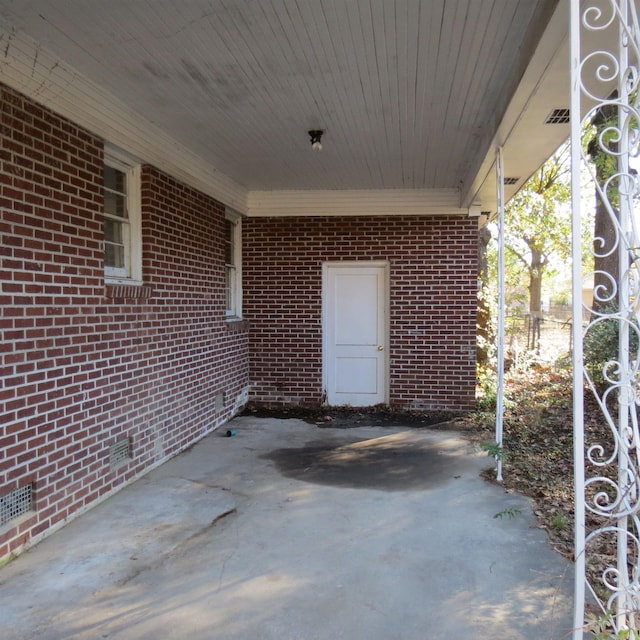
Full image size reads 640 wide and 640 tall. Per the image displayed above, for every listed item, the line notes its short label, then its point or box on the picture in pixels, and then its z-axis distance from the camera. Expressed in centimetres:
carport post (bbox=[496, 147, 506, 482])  454
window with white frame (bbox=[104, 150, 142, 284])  450
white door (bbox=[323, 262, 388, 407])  783
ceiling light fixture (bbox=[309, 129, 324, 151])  501
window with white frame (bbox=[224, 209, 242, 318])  747
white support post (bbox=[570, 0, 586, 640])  205
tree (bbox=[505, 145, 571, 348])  1280
